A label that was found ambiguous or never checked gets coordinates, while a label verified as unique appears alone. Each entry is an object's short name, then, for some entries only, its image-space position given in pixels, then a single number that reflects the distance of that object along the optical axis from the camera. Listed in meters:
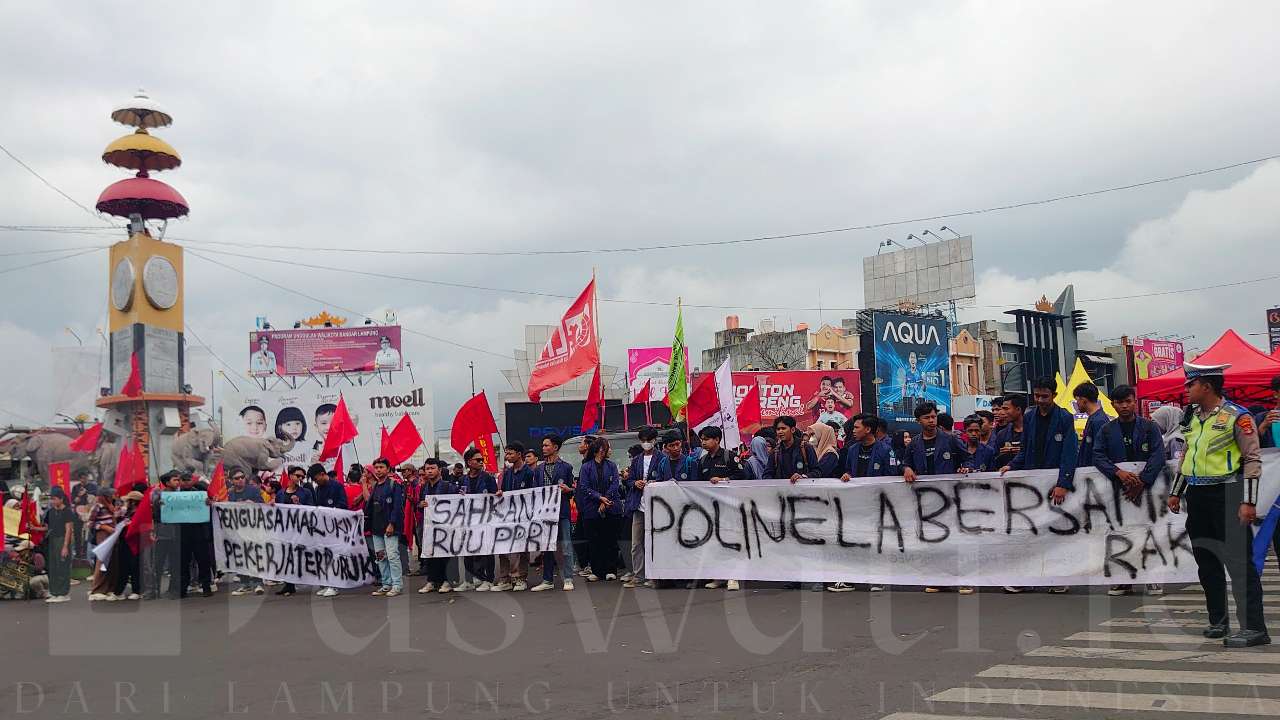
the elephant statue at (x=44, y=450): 51.38
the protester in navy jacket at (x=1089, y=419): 9.44
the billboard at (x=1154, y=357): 59.44
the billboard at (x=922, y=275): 56.62
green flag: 15.47
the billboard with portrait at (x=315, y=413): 52.28
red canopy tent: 14.60
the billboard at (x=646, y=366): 61.00
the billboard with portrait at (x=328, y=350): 60.25
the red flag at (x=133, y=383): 18.20
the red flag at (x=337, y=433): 18.70
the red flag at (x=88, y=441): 23.45
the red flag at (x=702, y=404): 14.52
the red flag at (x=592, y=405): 16.95
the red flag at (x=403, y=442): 17.42
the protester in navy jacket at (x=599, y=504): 12.80
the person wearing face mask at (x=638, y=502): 12.42
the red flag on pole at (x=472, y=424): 15.41
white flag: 13.93
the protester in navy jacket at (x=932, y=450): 10.57
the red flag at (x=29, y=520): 15.47
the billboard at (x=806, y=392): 49.16
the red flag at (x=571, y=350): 16.92
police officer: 6.87
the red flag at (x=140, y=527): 13.84
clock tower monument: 46.59
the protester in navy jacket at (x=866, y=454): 10.90
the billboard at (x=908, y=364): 51.69
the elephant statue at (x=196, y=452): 47.88
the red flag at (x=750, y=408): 24.76
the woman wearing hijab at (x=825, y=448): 11.38
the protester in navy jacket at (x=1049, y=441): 9.54
